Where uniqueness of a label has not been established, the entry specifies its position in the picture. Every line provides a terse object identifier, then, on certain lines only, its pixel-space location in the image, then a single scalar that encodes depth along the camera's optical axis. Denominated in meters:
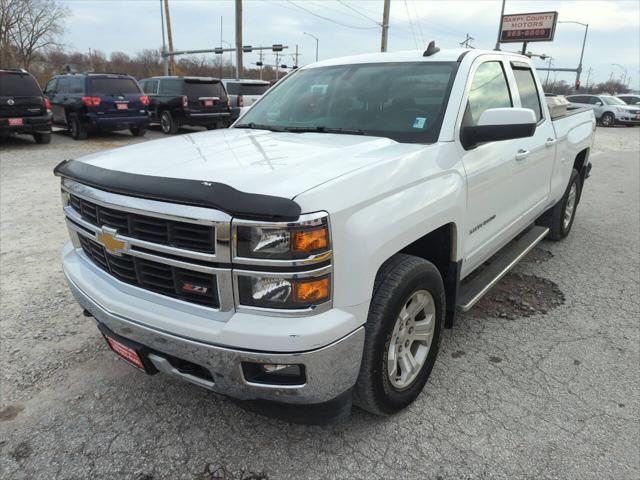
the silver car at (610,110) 26.41
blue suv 13.22
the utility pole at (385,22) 28.94
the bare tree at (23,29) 36.12
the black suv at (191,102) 14.53
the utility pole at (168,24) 38.41
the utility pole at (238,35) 25.83
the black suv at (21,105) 11.67
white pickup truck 1.87
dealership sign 42.78
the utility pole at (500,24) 39.08
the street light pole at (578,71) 50.21
